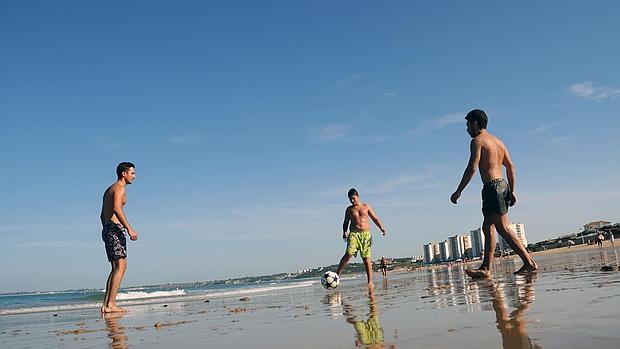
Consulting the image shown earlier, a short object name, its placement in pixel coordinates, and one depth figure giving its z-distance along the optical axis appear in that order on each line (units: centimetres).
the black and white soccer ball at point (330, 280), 1033
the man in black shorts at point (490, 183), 624
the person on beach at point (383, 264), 2990
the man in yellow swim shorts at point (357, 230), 978
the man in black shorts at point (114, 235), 726
